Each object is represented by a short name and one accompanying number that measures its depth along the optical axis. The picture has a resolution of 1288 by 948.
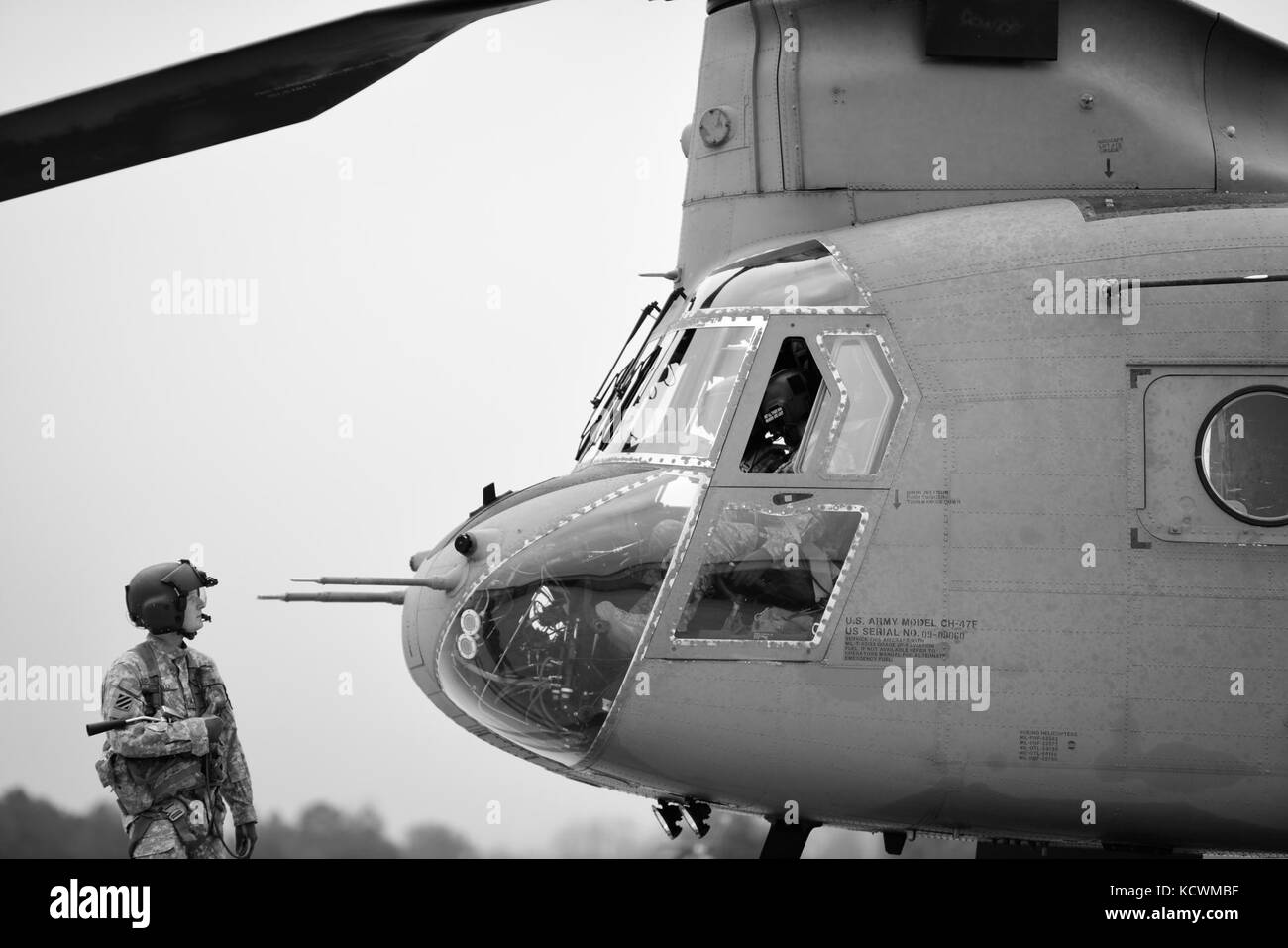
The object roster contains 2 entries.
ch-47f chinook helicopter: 6.00
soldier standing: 7.14
